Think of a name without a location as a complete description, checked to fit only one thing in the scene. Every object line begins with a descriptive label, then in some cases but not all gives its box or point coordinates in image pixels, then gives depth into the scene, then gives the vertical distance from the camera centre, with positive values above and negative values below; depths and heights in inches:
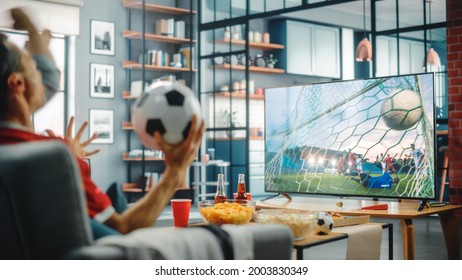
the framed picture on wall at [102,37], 309.7 +55.4
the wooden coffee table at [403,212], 121.1 -13.6
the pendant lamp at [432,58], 265.9 +37.6
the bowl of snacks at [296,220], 81.4 -9.7
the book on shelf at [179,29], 327.6 +62.1
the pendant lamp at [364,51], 313.0 +47.8
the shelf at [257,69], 325.7 +44.7
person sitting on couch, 49.9 +1.4
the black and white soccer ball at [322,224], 89.1 -11.1
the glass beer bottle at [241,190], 115.8 -8.1
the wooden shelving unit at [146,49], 314.3 +51.7
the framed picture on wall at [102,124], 309.9 +11.8
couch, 40.5 -4.1
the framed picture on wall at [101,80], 309.1 +33.7
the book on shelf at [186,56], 327.3 +47.8
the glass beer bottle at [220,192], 108.3 -8.1
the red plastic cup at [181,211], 99.0 -10.2
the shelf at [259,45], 330.6 +59.3
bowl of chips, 89.7 -9.5
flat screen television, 134.7 +1.9
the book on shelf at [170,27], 325.1 +62.7
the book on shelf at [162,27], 325.1 +63.1
